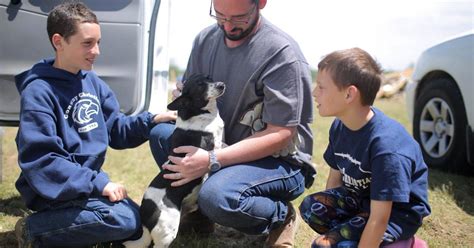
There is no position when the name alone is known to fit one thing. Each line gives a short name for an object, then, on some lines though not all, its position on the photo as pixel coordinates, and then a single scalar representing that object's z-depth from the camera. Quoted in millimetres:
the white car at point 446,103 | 4676
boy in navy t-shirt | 2459
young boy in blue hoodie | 2688
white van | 3691
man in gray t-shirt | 2850
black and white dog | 2859
